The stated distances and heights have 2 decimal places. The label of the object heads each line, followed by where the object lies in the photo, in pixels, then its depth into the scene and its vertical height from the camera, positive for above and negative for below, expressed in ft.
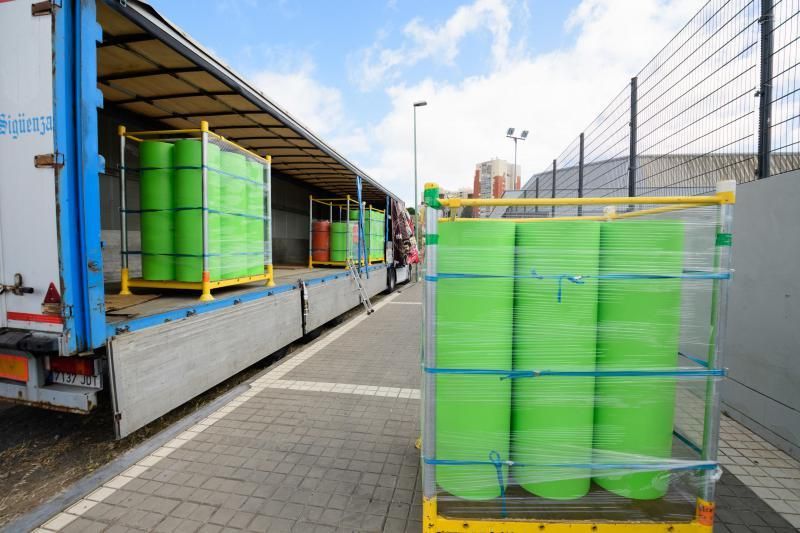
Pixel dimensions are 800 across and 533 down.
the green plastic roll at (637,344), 7.38 -1.68
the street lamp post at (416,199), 64.31 +8.60
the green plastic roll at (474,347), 7.32 -1.75
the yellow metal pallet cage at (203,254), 15.23 -0.33
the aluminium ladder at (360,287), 33.08 -3.21
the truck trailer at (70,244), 9.71 +0.00
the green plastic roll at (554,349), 7.33 -1.77
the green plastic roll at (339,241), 34.88 +0.56
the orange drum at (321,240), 35.91 +0.65
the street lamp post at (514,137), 81.46 +22.73
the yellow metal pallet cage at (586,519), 7.16 -2.98
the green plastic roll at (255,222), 18.85 +1.14
